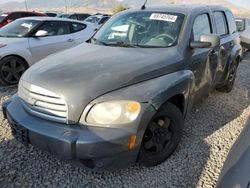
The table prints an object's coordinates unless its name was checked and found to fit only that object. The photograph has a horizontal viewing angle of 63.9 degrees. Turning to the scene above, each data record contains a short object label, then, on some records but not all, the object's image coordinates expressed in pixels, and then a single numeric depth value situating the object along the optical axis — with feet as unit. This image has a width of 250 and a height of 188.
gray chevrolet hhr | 5.70
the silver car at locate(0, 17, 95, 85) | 13.75
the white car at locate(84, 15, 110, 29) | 42.04
